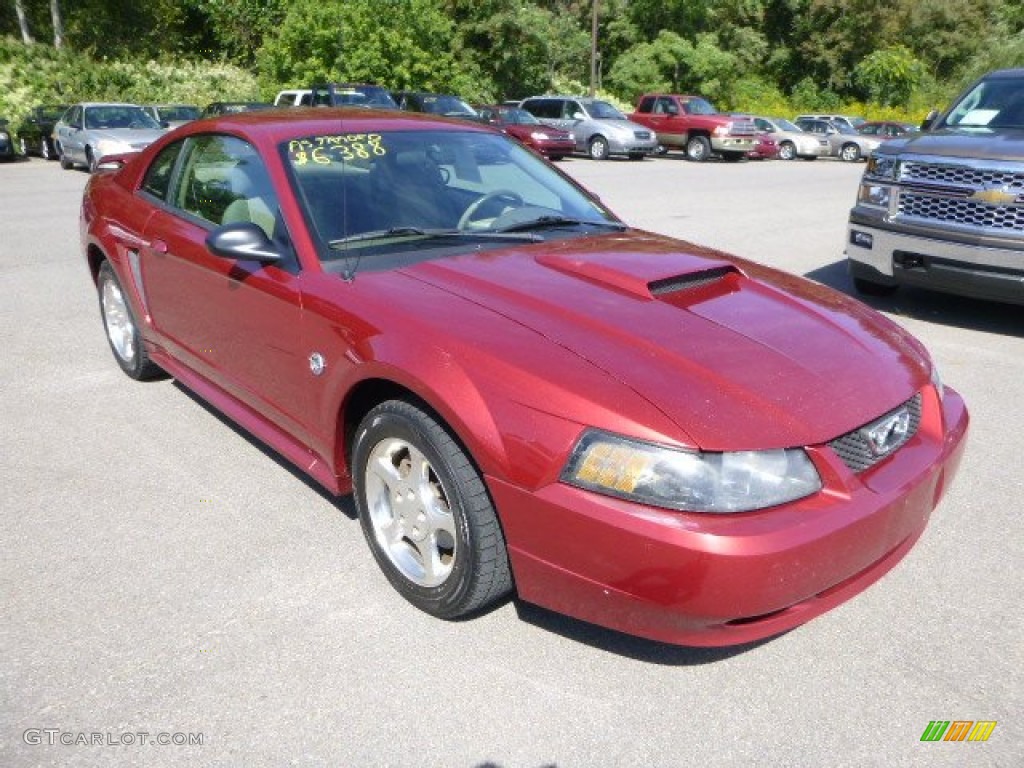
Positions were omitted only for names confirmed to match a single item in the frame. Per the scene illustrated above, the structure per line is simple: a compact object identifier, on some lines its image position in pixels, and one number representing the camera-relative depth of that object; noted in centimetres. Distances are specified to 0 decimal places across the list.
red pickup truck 2477
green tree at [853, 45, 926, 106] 4512
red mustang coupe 222
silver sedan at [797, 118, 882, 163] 2794
